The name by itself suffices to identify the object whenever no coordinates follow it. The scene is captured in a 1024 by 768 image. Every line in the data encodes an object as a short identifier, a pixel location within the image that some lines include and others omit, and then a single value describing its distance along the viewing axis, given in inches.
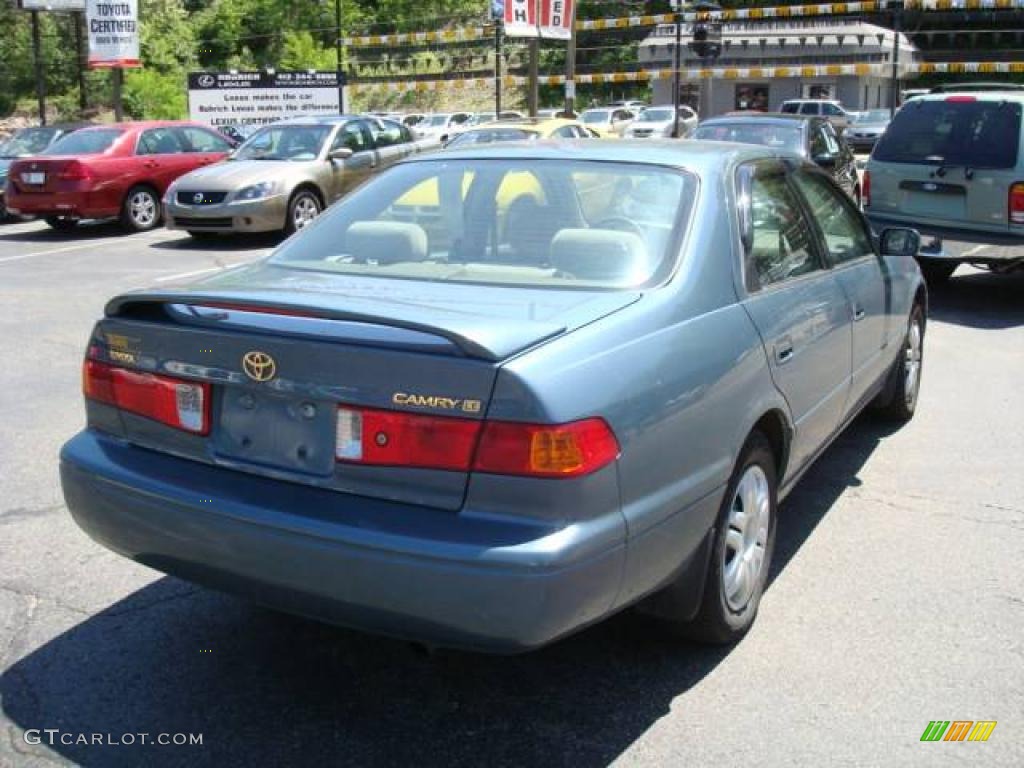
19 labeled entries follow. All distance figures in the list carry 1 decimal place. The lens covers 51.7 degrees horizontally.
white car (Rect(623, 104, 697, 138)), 1386.3
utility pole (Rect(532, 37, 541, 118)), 1151.6
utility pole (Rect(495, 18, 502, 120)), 1441.3
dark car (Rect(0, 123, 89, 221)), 694.7
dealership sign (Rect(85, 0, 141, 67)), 989.2
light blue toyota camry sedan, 102.4
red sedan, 573.0
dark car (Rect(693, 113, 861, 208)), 516.4
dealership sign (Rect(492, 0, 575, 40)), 1107.9
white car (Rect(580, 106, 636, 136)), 1504.7
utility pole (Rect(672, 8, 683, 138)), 1280.8
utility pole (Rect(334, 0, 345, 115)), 1155.3
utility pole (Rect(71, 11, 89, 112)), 1462.8
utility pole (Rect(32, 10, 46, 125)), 1273.4
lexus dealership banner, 1187.9
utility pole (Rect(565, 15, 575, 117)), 1138.0
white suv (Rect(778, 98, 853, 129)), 1510.8
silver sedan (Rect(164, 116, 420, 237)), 519.5
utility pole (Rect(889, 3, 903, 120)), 1588.8
